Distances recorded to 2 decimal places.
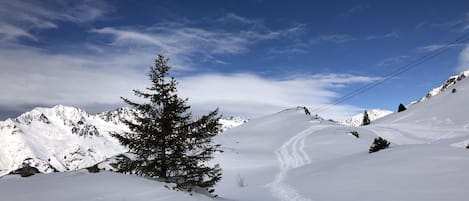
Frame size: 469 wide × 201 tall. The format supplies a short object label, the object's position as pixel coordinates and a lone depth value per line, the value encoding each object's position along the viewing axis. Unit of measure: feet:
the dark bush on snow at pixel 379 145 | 93.25
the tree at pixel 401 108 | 238.89
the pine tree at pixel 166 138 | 56.75
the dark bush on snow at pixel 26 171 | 47.91
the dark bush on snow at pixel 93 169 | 47.88
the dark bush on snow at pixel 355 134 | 165.85
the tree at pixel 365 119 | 249.77
